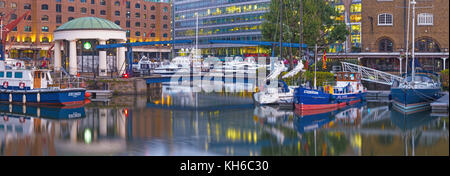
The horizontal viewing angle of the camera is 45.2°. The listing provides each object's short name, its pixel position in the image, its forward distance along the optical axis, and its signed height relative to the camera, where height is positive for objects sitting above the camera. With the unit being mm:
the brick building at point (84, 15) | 113688 +13309
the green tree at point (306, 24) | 78750 +7611
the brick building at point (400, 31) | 76812 +6417
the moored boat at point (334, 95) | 49969 -1970
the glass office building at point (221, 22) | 143250 +15179
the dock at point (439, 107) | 49875 -3018
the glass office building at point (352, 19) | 91656 +11448
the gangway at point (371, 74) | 69688 +70
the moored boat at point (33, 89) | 54688 -1454
